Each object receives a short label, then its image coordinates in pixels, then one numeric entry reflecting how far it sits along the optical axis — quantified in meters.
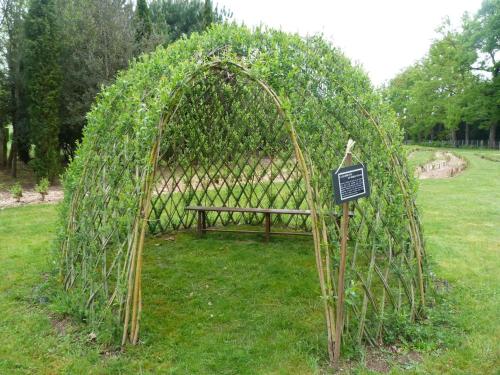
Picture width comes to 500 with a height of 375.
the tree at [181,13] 17.17
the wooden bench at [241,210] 5.93
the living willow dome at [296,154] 3.08
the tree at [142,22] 13.18
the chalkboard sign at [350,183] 2.67
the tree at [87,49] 11.93
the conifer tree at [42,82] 11.02
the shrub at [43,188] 9.32
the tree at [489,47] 27.98
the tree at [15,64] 11.89
